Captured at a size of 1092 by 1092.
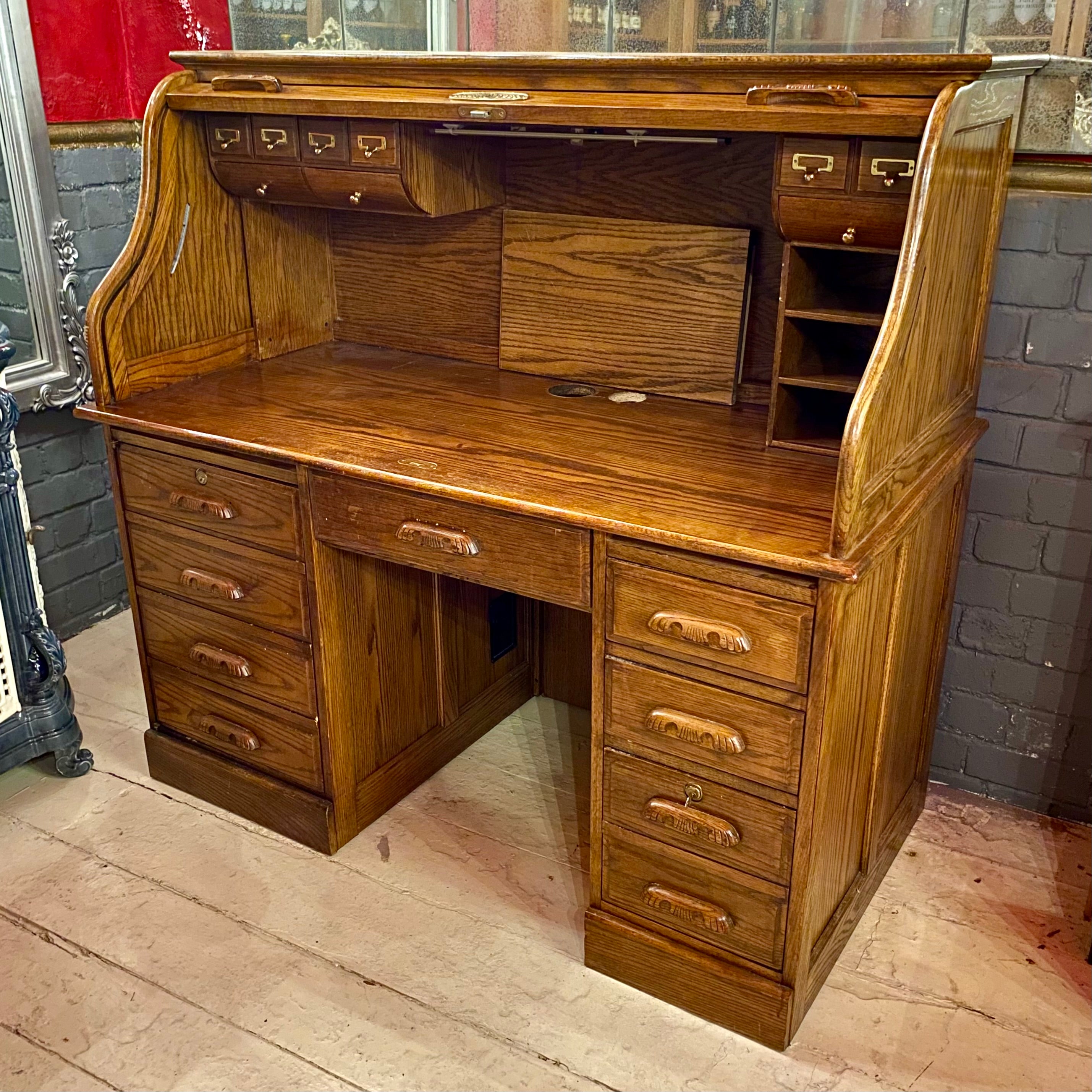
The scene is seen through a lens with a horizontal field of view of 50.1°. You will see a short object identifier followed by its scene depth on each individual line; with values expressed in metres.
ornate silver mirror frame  2.68
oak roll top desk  1.69
